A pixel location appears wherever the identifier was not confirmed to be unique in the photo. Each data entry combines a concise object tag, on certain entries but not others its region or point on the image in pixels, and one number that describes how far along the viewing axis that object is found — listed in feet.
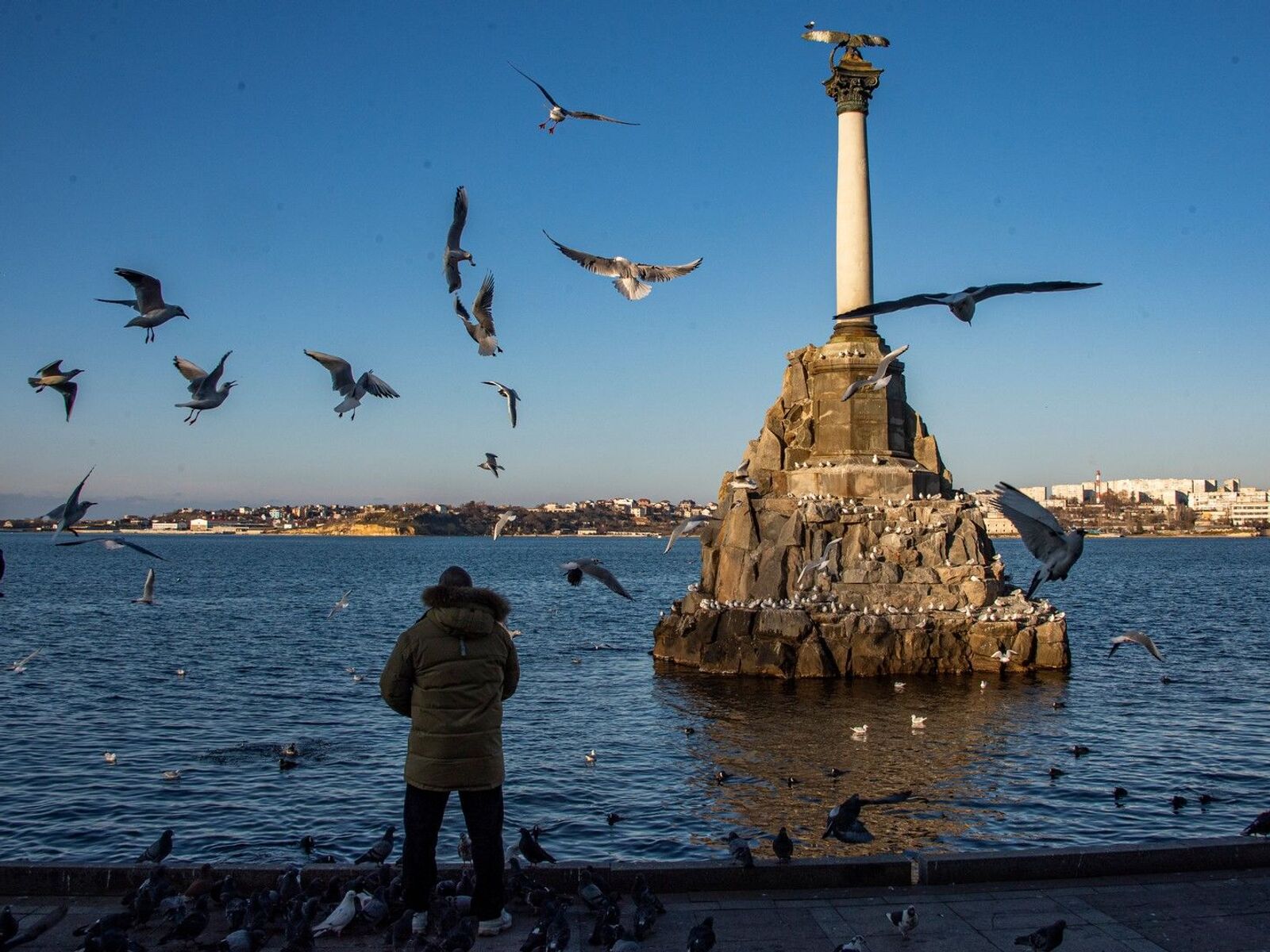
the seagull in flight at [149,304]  35.40
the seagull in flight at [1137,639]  48.88
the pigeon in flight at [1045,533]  28.60
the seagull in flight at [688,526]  51.80
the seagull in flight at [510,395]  37.63
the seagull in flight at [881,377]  46.85
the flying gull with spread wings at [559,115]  35.83
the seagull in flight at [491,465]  43.91
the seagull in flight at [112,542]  35.09
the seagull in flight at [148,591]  56.07
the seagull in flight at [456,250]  34.96
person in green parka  22.44
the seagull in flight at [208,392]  35.37
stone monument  98.53
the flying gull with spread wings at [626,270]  39.27
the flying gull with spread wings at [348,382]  36.63
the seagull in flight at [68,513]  37.09
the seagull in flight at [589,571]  38.01
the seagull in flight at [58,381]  34.64
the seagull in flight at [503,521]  52.54
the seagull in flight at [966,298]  28.45
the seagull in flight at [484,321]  35.95
